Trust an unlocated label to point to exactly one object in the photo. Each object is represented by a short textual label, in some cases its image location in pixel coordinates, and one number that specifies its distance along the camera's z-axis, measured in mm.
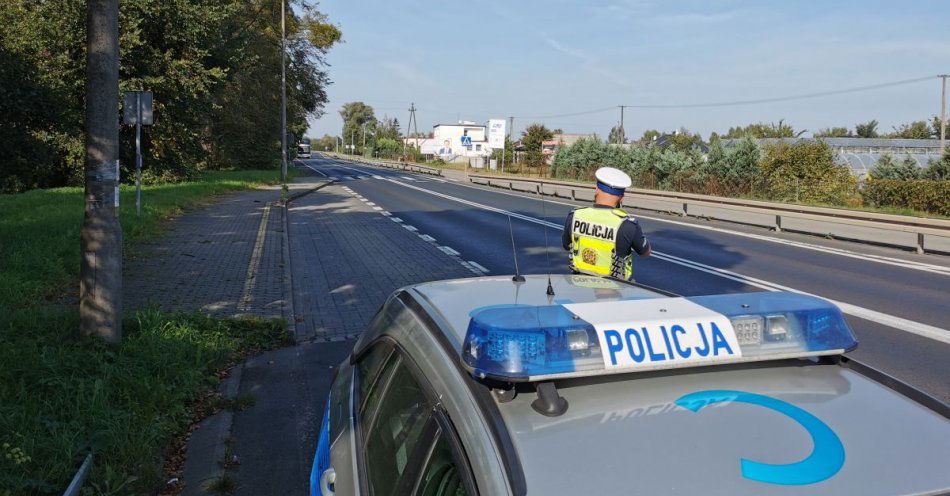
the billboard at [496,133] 73625
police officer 5059
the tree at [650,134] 123056
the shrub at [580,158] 51184
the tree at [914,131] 92125
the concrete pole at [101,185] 5820
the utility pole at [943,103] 47062
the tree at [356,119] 185875
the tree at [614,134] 108038
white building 107750
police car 1554
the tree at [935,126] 87562
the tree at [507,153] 86438
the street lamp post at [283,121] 39281
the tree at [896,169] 28797
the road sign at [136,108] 14422
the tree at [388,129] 173550
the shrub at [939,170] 27625
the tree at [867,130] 97688
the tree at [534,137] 78562
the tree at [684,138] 85238
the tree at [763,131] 67388
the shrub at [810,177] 30062
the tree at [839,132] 98725
